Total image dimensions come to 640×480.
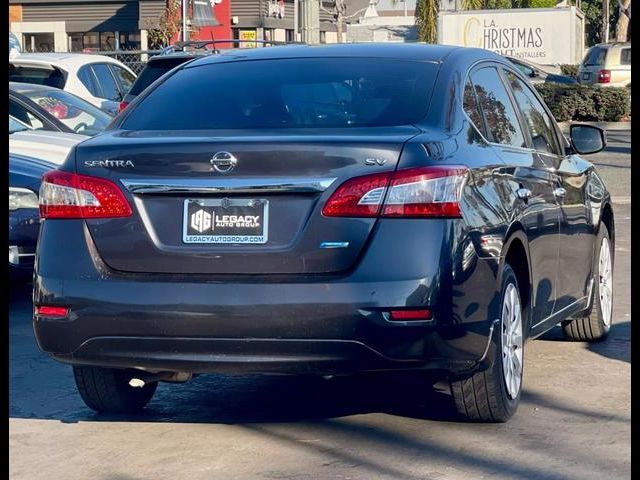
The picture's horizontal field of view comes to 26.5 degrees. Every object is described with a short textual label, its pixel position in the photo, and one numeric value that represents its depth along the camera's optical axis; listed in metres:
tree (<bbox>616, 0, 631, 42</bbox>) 58.56
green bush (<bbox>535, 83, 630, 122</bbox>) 28.16
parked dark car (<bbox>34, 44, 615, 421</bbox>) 5.14
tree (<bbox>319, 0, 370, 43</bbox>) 45.41
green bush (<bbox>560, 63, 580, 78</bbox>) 43.29
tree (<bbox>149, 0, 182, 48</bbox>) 39.16
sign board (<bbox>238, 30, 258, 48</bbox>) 47.03
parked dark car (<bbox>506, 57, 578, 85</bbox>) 34.59
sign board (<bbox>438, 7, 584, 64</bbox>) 43.56
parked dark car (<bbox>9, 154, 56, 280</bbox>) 9.12
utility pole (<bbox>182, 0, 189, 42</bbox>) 29.23
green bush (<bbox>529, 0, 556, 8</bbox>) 75.19
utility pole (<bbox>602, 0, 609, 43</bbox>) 73.89
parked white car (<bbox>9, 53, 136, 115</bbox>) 17.08
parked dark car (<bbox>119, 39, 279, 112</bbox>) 14.93
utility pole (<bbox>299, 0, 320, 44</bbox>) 17.59
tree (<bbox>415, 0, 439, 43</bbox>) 48.16
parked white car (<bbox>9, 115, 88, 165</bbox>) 10.62
